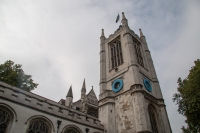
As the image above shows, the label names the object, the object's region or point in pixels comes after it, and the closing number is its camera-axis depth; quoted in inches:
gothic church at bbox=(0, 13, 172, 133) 469.5
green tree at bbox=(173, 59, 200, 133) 579.8
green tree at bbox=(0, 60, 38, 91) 856.4
